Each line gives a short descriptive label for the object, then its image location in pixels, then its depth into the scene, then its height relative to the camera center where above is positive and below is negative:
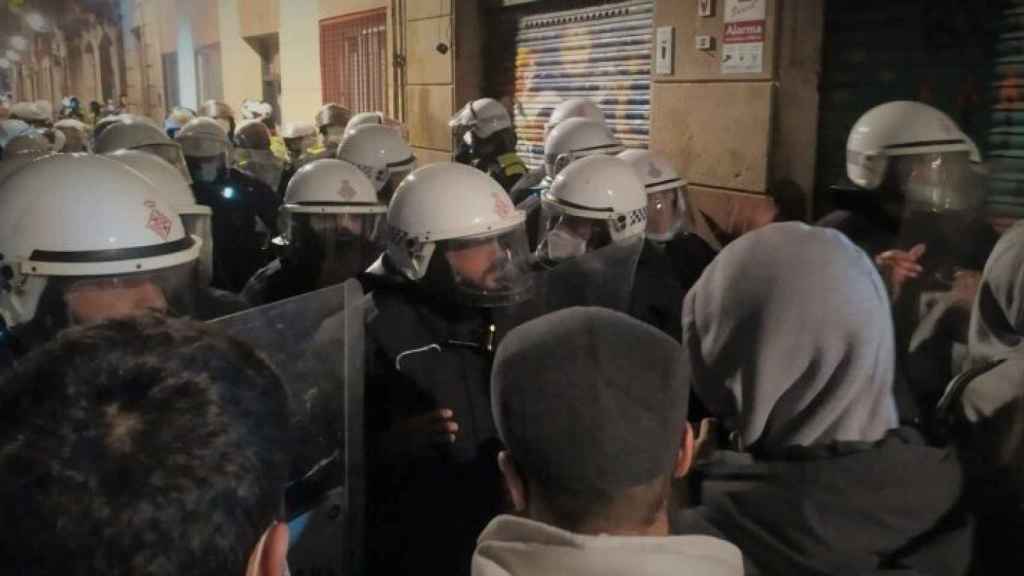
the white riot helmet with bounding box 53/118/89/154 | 9.68 -0.19
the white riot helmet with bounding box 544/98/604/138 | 6.91 +0.04
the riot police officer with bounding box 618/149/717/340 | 3.58 -0.61
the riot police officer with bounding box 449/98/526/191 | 7.36 -0.14
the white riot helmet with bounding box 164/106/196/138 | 13.43 -0.01
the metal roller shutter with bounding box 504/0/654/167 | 7.45 +0.46
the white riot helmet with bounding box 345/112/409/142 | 8.41 -0.01
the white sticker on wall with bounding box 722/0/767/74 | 5.85 +0.52
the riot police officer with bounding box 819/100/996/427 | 3.42 -0.45
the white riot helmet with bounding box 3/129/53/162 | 6.92 -0.20
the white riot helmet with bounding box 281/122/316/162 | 10.07 -0.23
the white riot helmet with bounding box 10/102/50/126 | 12.45 +0.06
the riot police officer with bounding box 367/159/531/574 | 2.47 -0.80
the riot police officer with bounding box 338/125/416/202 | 5.74 -0.24
